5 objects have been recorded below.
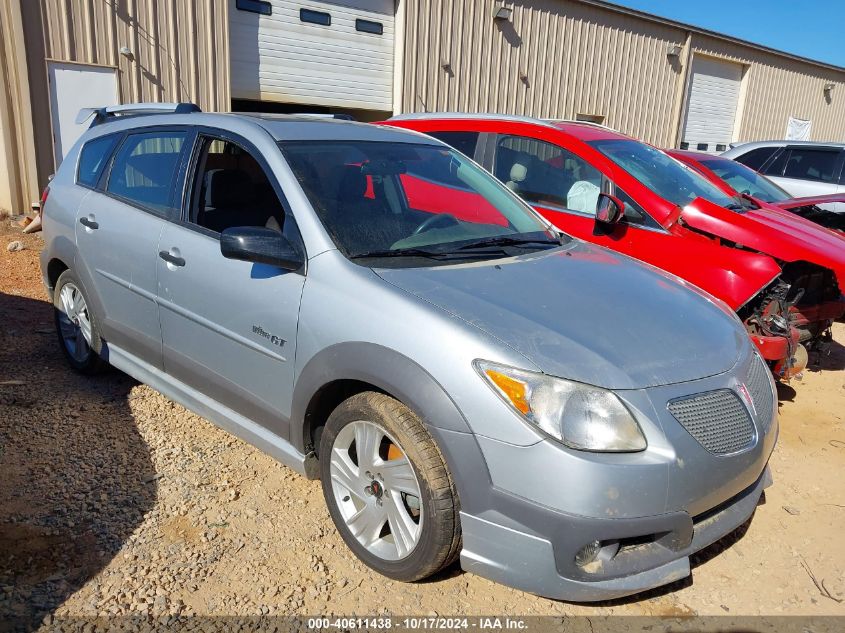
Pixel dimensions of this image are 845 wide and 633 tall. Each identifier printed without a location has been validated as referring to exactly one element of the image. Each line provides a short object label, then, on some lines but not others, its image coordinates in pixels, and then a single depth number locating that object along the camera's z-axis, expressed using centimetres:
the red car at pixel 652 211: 438
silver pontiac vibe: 225
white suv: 980
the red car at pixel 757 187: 692
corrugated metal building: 950
